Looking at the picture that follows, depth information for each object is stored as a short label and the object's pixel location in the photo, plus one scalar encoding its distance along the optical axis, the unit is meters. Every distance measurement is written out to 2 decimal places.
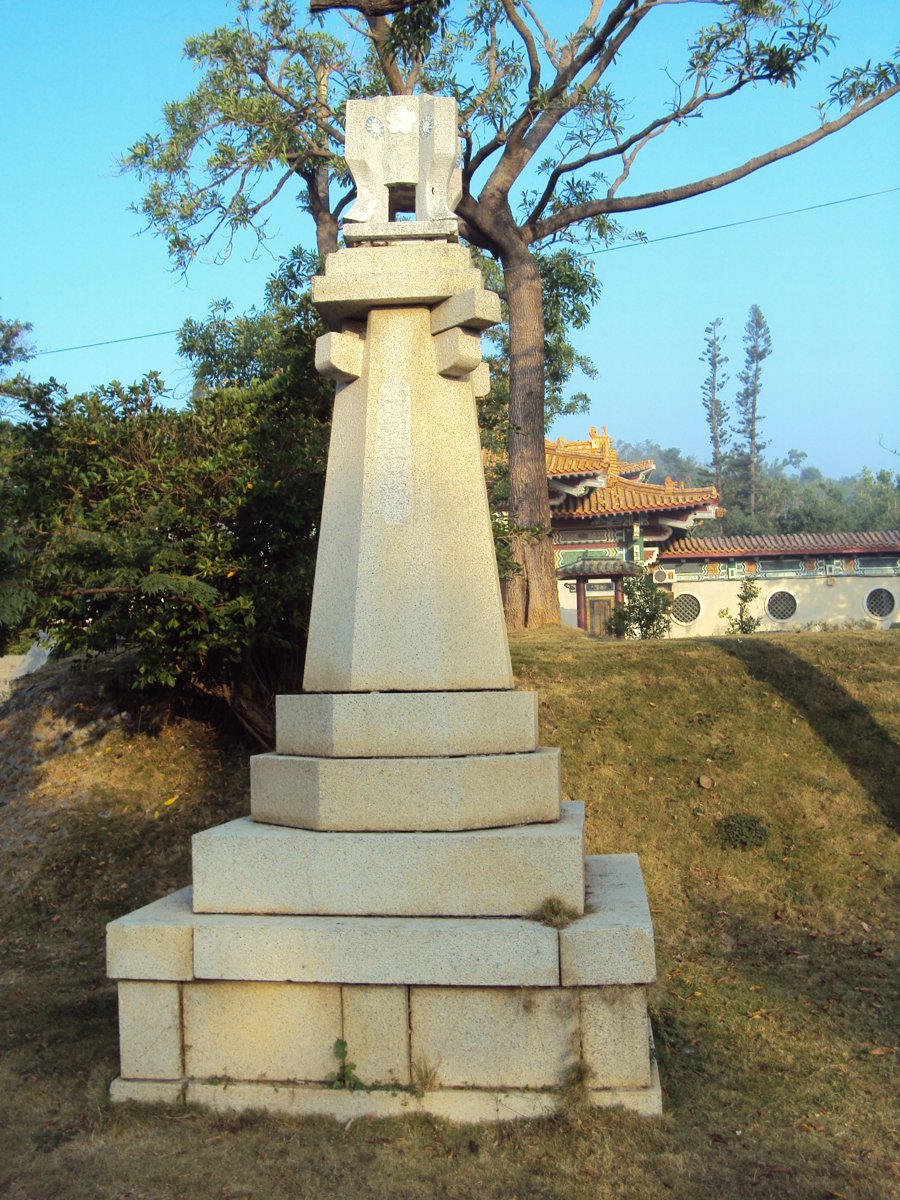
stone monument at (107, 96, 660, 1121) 3.93
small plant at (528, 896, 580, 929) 4.00
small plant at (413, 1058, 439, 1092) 3.96
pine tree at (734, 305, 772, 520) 67.88
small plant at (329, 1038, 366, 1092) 4.00
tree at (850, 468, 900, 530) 55.01
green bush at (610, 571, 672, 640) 18.19
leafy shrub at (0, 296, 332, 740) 7.79
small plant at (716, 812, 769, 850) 8.33
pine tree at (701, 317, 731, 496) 68.62
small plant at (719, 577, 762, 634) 22.97
